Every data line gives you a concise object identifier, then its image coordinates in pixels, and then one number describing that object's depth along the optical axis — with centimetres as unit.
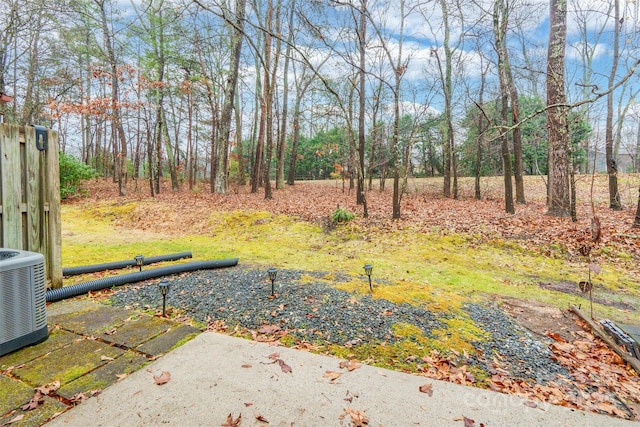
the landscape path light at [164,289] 285
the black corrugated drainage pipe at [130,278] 318
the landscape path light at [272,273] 337
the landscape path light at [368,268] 365
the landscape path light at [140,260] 441
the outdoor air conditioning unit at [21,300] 207
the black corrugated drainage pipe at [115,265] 420
